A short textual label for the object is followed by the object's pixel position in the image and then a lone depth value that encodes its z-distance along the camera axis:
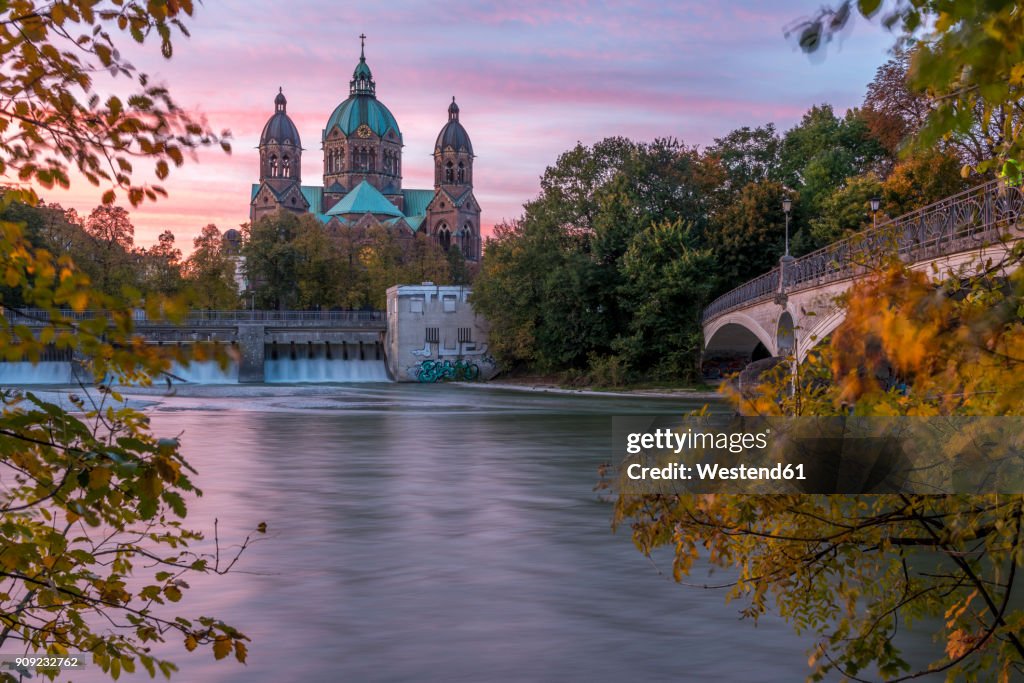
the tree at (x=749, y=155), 73.62
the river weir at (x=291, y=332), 78.94
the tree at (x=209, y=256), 91.38
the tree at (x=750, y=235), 64.19
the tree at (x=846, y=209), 53.44
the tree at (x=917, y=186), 48.91
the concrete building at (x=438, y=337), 78.06
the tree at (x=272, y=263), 88.81
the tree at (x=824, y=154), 65.25
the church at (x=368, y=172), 166.12
